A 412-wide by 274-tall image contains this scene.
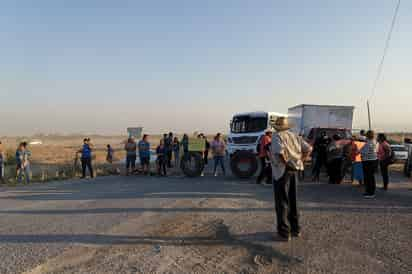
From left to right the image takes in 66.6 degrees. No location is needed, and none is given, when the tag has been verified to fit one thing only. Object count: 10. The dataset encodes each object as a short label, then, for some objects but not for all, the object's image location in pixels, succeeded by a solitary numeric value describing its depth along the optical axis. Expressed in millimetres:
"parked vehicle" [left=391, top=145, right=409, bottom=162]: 19375
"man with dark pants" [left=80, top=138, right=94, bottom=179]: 13109
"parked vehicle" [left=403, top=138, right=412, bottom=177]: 12680
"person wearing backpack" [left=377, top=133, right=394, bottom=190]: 9742
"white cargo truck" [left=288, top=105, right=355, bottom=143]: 17656
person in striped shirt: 8347
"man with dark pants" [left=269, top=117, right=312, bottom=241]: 4859
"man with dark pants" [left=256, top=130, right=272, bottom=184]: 10070
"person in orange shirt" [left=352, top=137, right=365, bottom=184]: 10484
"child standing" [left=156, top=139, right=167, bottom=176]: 14047
